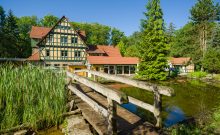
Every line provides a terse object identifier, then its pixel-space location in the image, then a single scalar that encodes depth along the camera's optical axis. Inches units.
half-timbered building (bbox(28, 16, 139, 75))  1029.5
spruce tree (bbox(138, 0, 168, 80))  884.2
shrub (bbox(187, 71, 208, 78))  1099.8
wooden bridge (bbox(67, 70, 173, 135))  107.6
